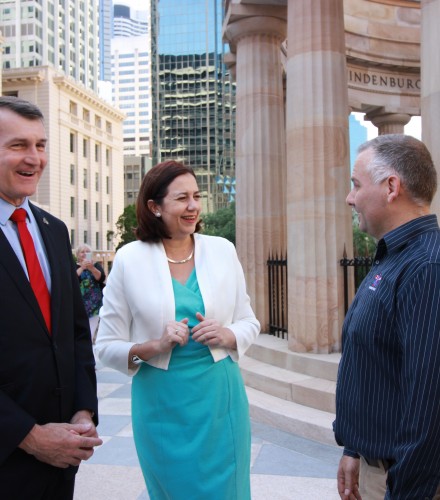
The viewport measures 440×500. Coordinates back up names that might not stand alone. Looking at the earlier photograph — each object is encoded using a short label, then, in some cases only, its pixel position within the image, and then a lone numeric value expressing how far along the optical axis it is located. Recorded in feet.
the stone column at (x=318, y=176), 23.89
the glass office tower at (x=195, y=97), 318.86
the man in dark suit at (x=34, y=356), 6.47
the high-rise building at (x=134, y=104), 600.39
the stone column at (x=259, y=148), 32.09
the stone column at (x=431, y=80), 17.52
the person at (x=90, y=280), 29.70
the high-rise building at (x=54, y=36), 274.36
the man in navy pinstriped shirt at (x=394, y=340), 5.68
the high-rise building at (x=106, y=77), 651.66
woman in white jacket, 8.23
